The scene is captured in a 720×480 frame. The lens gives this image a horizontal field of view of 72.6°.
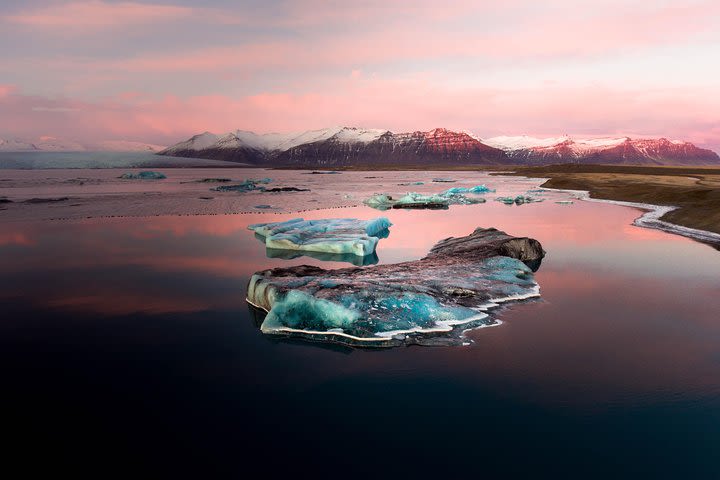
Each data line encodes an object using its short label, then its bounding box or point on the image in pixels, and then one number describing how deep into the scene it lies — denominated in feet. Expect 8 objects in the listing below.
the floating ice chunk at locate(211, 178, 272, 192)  184.34
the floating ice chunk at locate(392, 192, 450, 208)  125.29
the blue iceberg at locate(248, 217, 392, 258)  62.85
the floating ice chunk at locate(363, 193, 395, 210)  128.63
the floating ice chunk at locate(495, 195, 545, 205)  139.64
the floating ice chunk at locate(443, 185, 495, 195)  172.25
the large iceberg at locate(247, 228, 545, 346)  33.30
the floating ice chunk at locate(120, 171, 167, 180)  271.59
